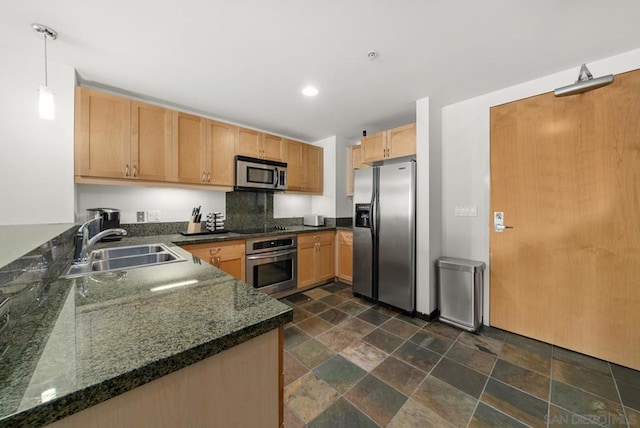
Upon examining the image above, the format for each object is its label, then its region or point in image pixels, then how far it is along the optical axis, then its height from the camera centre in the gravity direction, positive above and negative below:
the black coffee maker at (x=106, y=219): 2.15 -0.05
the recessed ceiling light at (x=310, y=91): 2.35 +1.22
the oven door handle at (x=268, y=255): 2.78 -0.50
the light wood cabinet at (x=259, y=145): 3.04 +0.91
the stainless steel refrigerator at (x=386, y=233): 2.62 -0.24
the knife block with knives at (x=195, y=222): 2.75 -0.10
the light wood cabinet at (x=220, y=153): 2.78 +0.72
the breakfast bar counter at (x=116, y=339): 0.45 -0.32
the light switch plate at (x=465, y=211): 2.54 +0.02
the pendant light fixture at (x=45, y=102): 1.44 +0.67
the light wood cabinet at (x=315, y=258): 3.30 -0.63
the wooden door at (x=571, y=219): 1.81 -0.05
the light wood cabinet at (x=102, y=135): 2.06 +0.71
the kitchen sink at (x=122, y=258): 1.45 -0.31
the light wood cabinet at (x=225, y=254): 2.43 -0.42
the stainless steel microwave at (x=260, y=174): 2.97 +0.51
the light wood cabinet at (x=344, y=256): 3.54 -0.63
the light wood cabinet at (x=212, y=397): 0.51 -0.45
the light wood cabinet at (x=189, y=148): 2.55 +0.72
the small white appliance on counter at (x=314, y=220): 3.77 -0.10
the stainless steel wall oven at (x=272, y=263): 2.79 -0.60
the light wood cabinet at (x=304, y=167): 3.56 +0.71
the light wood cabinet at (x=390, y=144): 2.75 +0.85
